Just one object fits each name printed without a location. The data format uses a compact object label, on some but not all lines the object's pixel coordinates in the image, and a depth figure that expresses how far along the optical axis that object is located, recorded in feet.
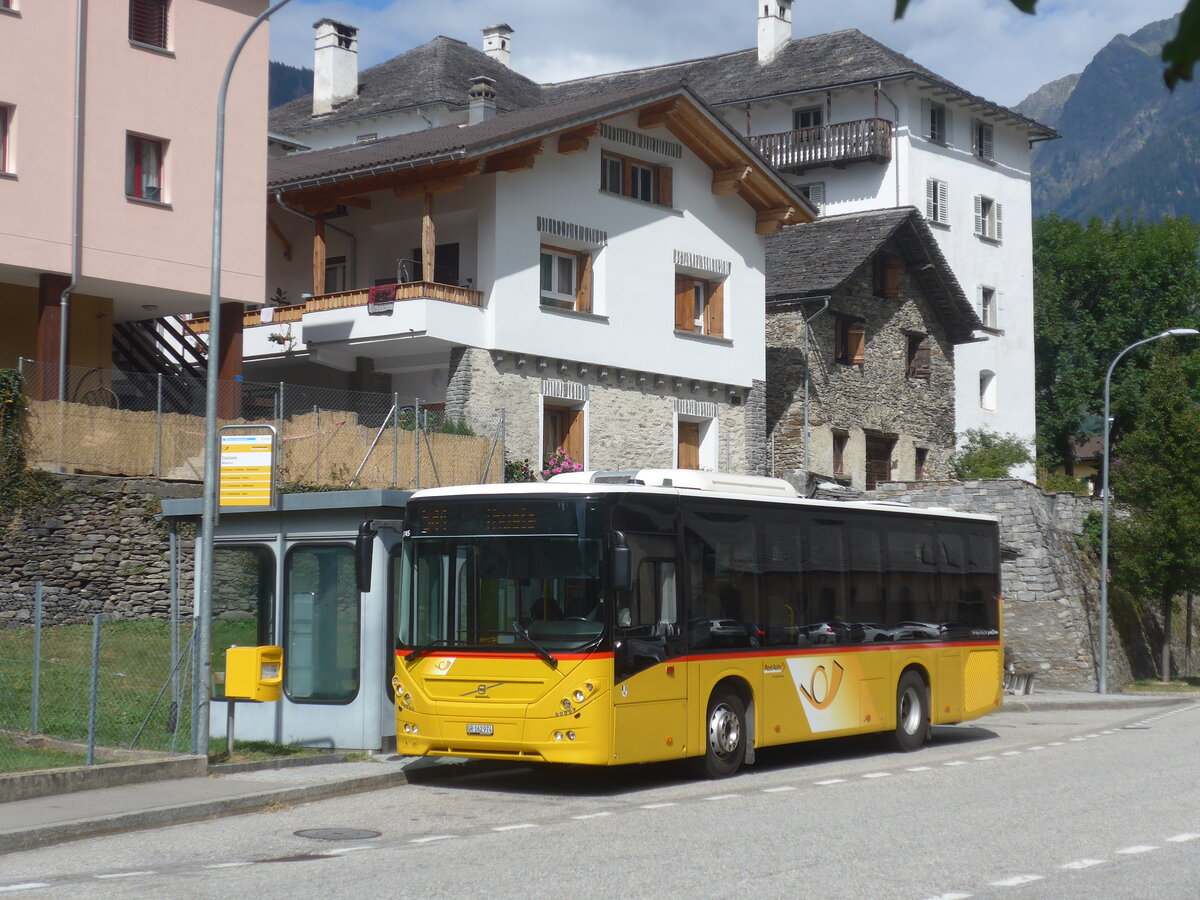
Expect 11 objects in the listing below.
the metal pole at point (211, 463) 48.49
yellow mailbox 49.55
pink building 86.07
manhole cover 37.65
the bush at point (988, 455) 153.69
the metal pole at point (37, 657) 46.39
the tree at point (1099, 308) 204.03
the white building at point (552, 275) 105.29
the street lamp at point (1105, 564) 113.31
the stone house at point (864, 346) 139.95
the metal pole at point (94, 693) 45.01
